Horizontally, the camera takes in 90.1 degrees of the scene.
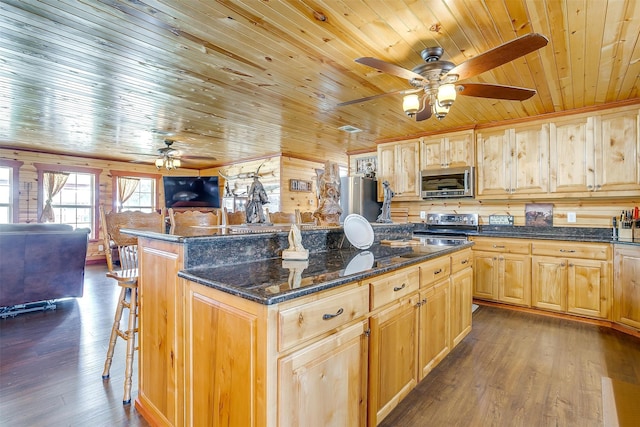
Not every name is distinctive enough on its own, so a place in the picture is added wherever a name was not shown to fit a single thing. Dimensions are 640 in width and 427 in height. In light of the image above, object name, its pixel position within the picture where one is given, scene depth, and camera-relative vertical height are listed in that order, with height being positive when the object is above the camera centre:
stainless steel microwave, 4.26 +0.41
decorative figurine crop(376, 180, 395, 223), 3.15 +0.04
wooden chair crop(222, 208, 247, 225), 3.88 -0.06
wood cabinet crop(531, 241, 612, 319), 3.31 -0.72
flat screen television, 7.60 +0.52
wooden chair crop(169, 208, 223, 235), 2.20 -0.05
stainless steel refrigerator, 5.05 +0.27
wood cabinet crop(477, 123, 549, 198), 3.89 +0.65
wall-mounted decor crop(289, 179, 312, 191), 6.76 +0.60
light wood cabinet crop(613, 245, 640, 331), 3.02 -0.72
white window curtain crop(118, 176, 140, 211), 7.60 +0.62
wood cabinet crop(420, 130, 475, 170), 4.34 +0.87
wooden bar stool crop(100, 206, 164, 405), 1.97 -0.41
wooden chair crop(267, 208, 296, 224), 3.70 -0.06
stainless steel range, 4.36 -0.20
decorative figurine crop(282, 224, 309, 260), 1.79 -0.20
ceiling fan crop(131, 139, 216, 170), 5.52 +1.03
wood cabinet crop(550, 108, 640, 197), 3.38 +0.64
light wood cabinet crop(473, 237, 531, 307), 3.74 -0.71
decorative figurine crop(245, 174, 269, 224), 2.31 +0.06
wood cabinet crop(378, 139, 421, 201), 4.82 +0.70
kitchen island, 1.13 -0.51
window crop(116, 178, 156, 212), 7.87 +0.40
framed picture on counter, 4.07 -0.03
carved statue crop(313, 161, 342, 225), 2.35 +0.13
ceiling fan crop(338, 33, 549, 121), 1.94 +0.91
